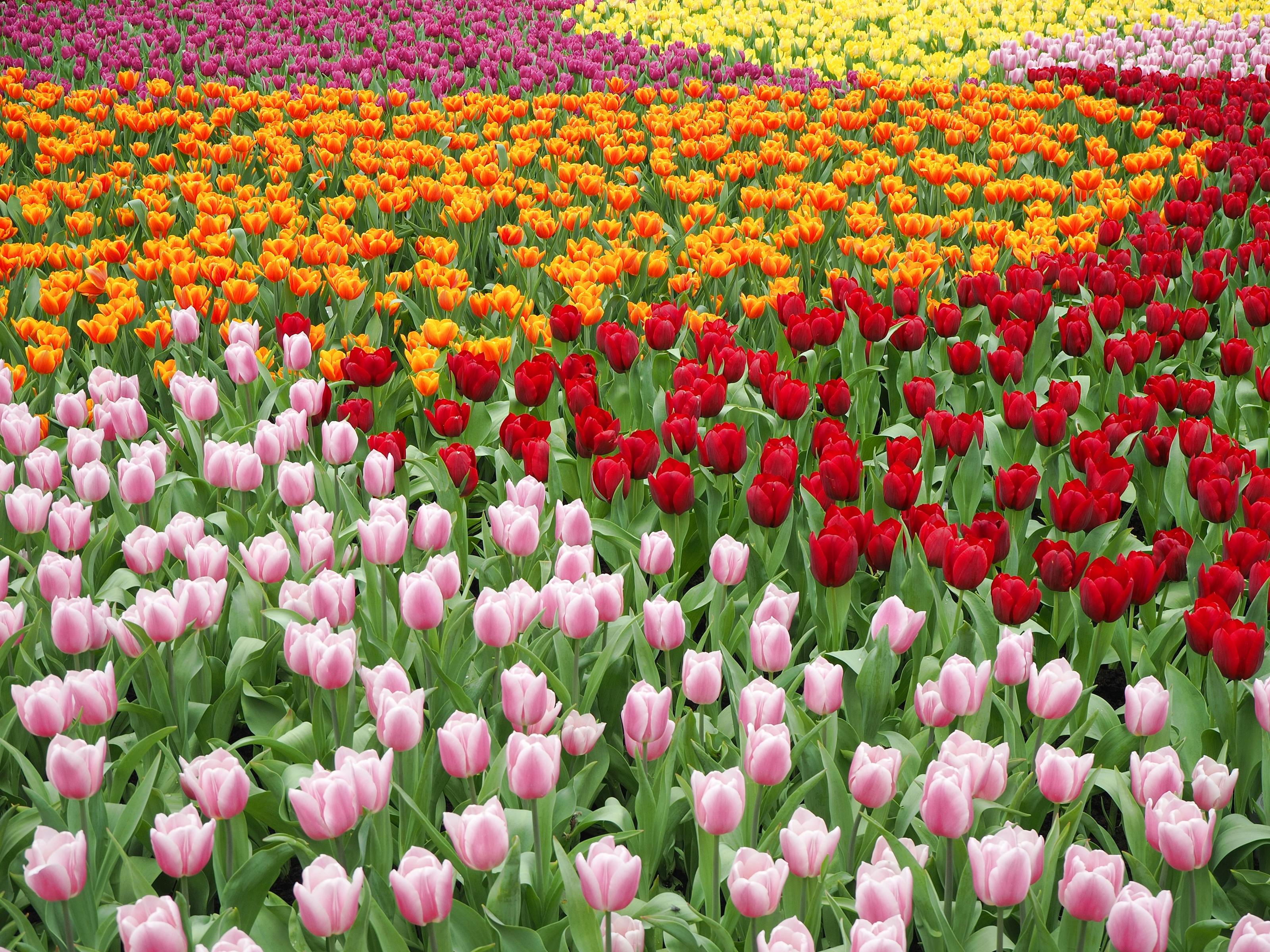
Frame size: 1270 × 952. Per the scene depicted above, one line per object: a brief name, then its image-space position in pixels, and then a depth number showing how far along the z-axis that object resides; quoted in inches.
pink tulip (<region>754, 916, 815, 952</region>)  56.9
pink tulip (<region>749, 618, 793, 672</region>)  83.1
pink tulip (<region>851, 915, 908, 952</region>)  55.8
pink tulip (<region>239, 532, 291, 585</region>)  94.8
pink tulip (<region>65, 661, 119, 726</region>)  75.0
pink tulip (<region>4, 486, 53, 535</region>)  103.9
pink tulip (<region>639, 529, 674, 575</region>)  98.6
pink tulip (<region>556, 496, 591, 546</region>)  99.9
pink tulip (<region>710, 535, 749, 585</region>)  96.7
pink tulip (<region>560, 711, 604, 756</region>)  81.7
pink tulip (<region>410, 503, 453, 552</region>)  100.8
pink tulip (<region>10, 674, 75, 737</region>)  72.8
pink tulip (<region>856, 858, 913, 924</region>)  59.4
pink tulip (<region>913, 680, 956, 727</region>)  79.7
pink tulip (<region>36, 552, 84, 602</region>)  90.0
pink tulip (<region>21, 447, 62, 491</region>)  109.4
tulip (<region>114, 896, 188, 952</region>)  56.7
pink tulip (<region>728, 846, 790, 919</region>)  61.9
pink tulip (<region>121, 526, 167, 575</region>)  96.7
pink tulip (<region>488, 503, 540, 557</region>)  98.6
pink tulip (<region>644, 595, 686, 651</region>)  87.7
